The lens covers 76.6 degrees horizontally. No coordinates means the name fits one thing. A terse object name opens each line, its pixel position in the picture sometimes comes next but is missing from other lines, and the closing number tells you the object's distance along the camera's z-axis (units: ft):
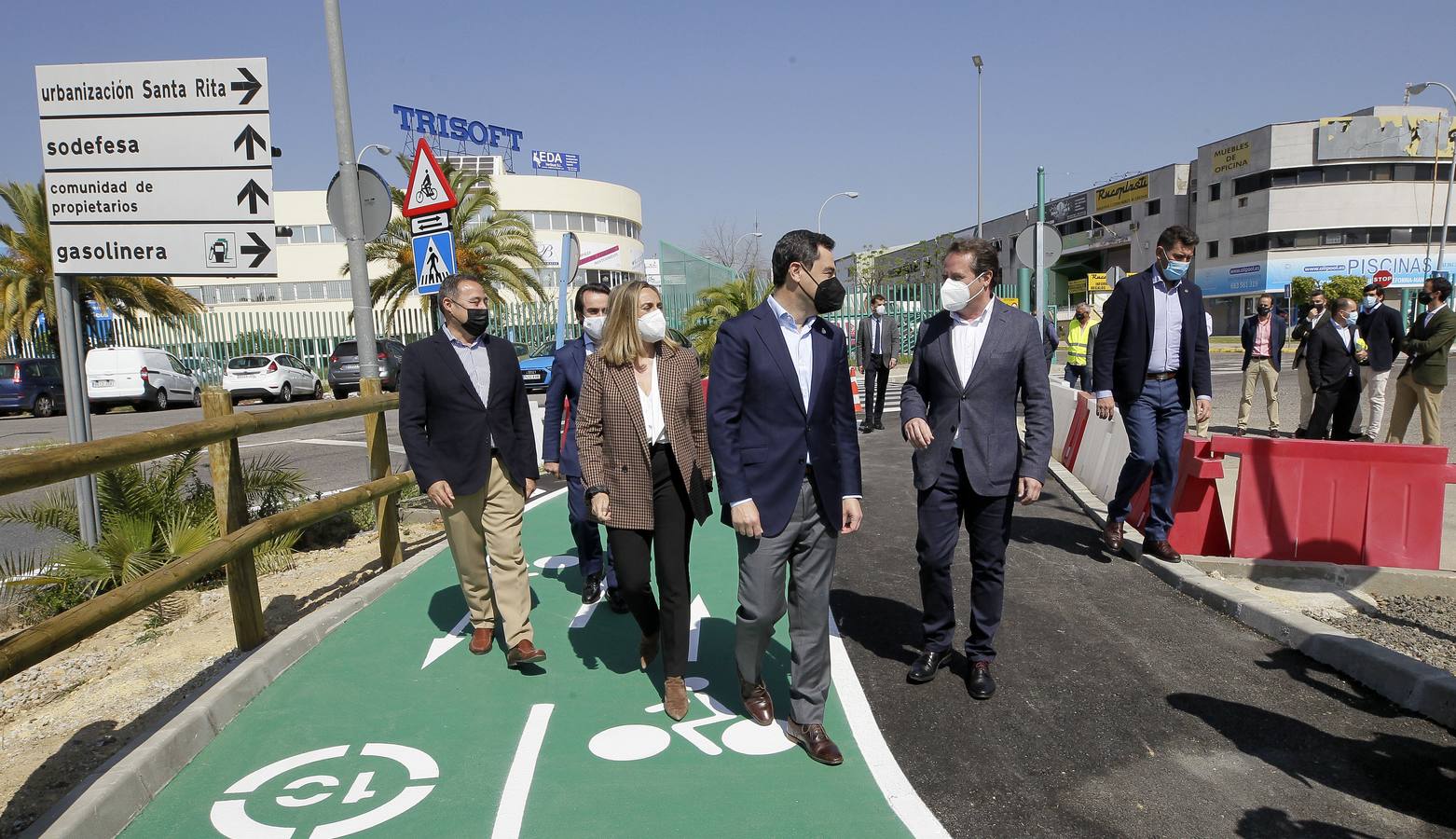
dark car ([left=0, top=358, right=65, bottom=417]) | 74.95
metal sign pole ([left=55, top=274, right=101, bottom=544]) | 19.12
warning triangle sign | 29.09
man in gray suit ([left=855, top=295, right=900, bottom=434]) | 44.57
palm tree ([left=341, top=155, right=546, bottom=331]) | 99.86
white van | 79.61
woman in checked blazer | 13.80
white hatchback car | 88.79
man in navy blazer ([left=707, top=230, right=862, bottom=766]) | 12.01
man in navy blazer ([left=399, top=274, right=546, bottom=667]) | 15.25
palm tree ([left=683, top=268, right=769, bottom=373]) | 74.08
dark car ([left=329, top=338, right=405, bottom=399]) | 89.71
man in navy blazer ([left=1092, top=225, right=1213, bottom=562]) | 19.66
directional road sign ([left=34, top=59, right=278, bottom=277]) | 19.29
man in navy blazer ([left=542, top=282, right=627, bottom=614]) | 18.47
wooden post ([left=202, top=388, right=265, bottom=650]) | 15.72
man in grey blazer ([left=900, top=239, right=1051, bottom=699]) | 14.16
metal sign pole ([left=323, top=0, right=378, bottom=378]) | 26.89
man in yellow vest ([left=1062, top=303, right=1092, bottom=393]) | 47.01
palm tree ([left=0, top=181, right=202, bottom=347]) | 87.92
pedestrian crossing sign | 28.96
